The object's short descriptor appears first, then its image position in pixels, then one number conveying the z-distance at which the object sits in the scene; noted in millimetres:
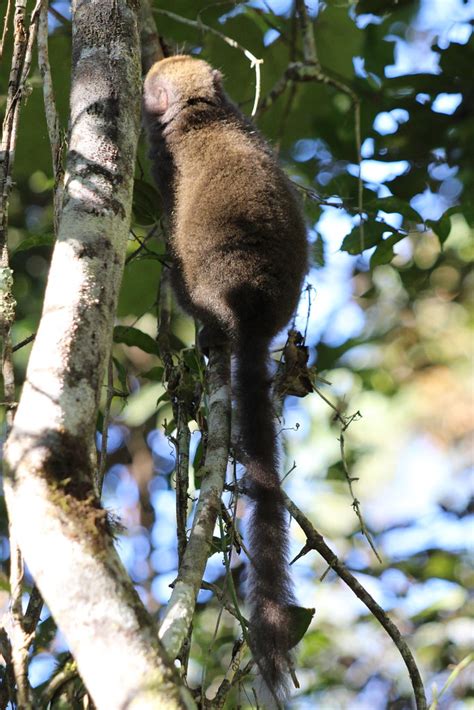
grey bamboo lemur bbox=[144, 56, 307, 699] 6184
